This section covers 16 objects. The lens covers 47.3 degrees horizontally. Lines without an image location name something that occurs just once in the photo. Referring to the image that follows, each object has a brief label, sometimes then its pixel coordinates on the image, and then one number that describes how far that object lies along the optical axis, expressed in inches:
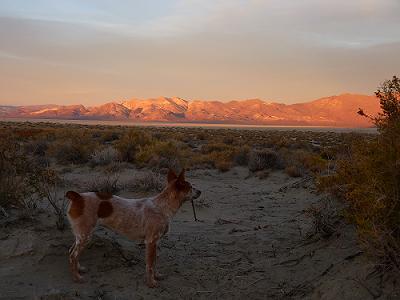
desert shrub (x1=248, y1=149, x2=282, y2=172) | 704.6
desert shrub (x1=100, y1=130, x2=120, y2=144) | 1215.1
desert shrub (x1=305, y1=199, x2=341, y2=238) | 277.4
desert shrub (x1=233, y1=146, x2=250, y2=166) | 775.2
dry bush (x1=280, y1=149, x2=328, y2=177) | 604.9
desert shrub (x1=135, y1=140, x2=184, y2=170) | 676.7
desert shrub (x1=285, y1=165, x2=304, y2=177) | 639.1
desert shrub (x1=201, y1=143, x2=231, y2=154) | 987.9
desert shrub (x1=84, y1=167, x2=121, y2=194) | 468.1
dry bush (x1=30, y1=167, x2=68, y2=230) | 290.0
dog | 236.1
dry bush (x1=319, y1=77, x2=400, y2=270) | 192.9
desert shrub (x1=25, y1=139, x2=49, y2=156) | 885.6
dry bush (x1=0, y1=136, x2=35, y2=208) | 319.6
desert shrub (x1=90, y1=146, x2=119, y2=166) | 700.0
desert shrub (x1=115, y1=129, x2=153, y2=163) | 764.6
